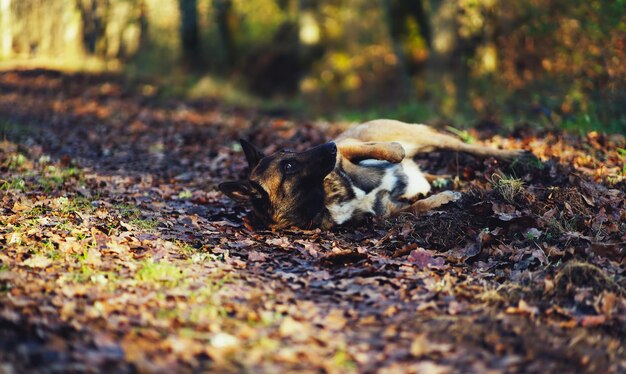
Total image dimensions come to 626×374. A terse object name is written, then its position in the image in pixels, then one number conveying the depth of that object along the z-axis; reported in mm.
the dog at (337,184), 6742
